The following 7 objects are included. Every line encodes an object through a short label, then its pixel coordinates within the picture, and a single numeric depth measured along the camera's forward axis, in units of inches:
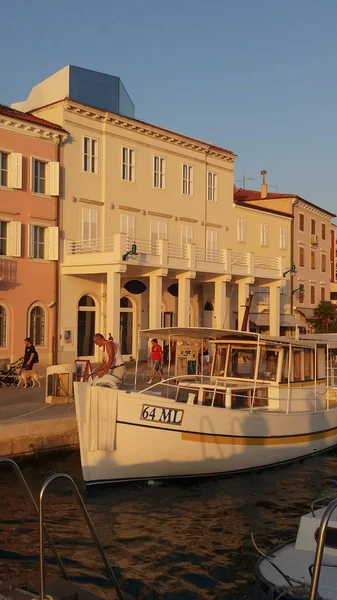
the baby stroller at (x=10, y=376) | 866.8
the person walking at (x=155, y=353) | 948.0
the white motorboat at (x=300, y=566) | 265.0
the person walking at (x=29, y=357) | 832.3
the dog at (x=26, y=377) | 846.1
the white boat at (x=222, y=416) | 520.7
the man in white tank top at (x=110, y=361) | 577.2
